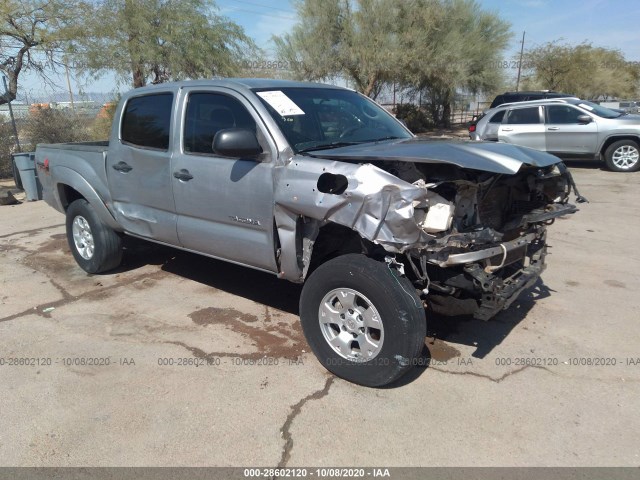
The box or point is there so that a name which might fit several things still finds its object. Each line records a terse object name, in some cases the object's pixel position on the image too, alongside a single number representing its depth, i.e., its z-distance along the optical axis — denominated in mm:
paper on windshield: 3840
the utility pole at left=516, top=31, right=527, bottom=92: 37531
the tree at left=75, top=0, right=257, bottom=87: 14602
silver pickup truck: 3049
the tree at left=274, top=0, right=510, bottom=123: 18938
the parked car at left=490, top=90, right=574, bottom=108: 17406
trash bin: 10430
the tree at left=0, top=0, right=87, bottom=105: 11953
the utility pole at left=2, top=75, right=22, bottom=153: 12344
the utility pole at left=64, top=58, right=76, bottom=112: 13539
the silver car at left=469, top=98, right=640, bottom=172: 12104
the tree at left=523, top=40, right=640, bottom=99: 35344
